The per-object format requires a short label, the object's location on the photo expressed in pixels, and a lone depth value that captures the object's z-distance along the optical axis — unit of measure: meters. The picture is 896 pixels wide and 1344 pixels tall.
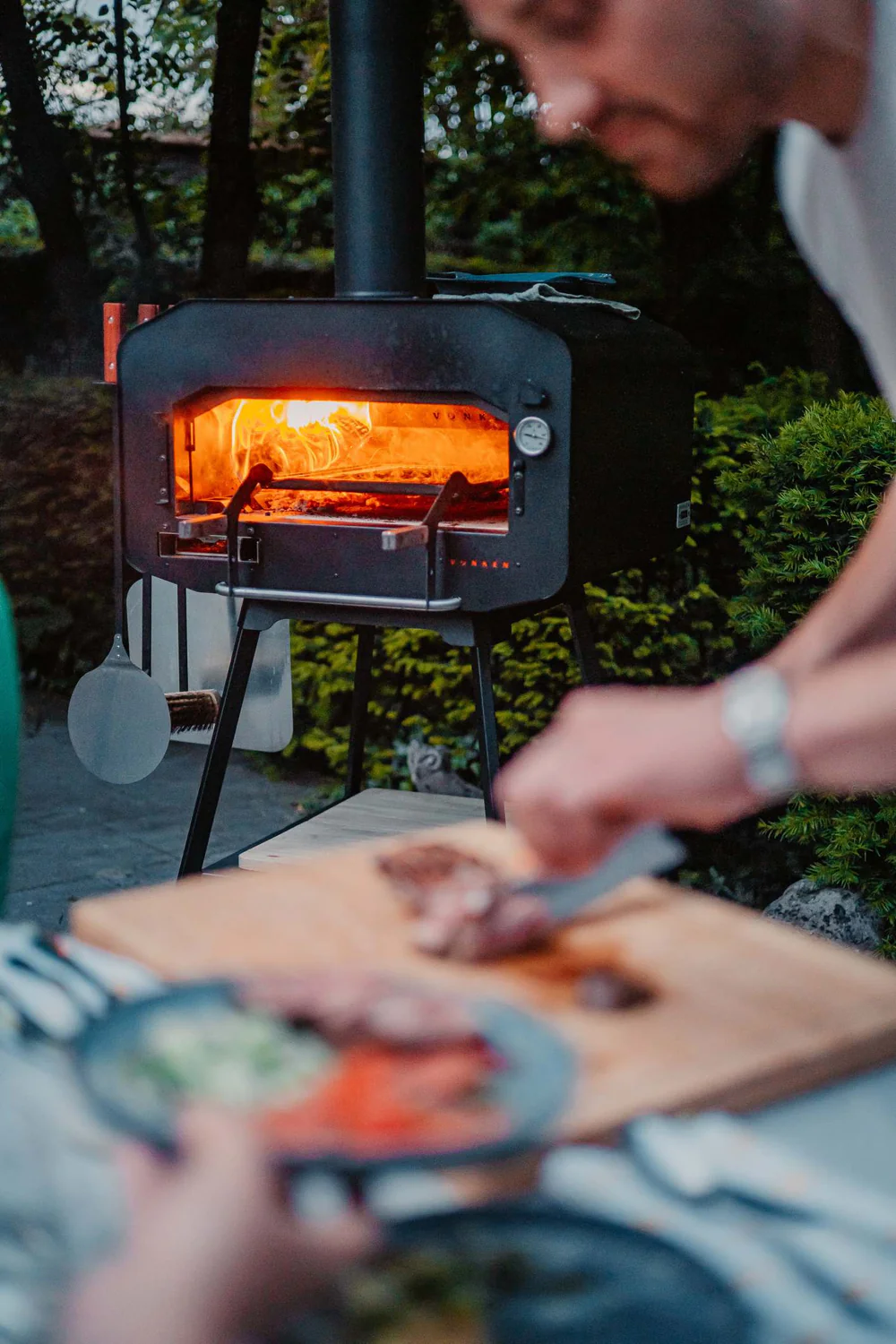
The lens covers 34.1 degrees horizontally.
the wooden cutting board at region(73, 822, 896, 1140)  1.04
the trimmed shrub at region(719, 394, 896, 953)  3.52
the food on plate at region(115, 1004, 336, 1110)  0.91
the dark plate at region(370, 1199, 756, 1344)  0.75
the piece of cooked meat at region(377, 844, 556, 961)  1.21
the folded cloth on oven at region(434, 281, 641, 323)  3.01
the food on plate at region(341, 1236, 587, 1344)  0.73
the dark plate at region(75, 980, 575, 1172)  0.84
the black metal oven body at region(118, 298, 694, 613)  2.92
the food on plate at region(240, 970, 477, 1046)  0.97
